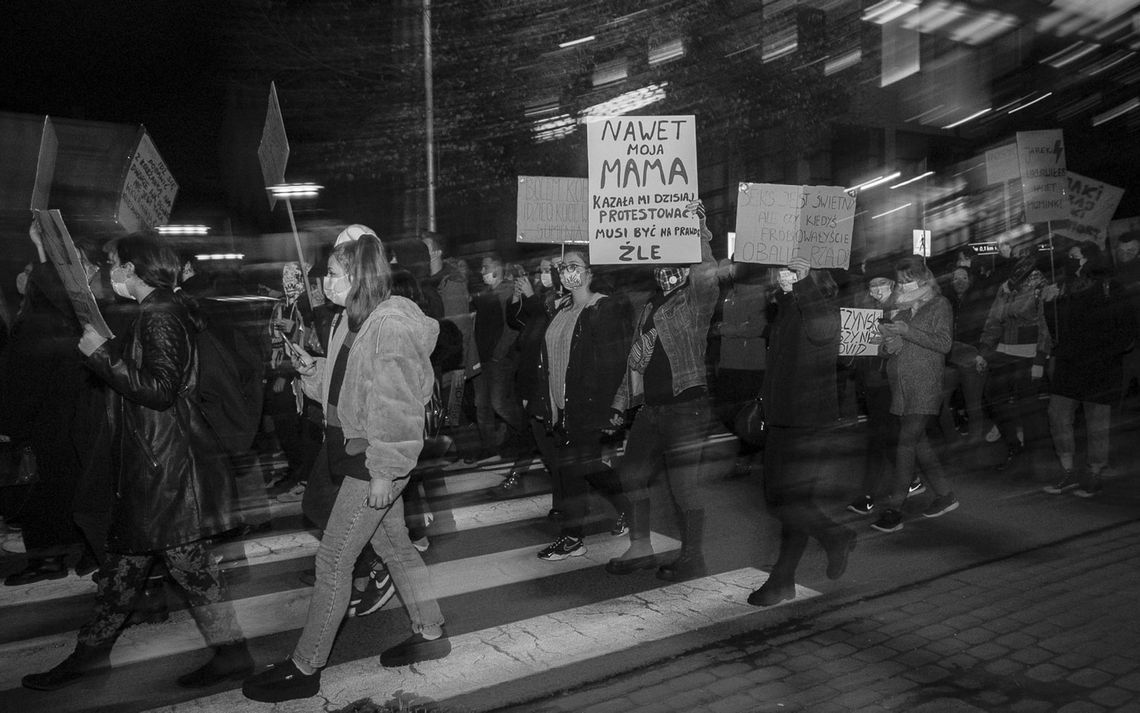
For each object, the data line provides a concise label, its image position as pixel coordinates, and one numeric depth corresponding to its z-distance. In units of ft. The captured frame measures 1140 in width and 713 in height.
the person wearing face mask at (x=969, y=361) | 28.22
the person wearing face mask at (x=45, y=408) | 19.47
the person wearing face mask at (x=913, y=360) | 21.72
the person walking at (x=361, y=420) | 13.01
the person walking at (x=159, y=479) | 13.38
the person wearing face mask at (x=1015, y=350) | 27.89
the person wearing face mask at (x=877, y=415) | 22.99
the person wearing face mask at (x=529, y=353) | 22.90
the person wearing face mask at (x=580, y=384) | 19.61
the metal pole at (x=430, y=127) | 51.21
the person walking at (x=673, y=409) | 18.47
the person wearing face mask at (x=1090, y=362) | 24.86
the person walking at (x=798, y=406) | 17.17
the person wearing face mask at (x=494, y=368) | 30.91
